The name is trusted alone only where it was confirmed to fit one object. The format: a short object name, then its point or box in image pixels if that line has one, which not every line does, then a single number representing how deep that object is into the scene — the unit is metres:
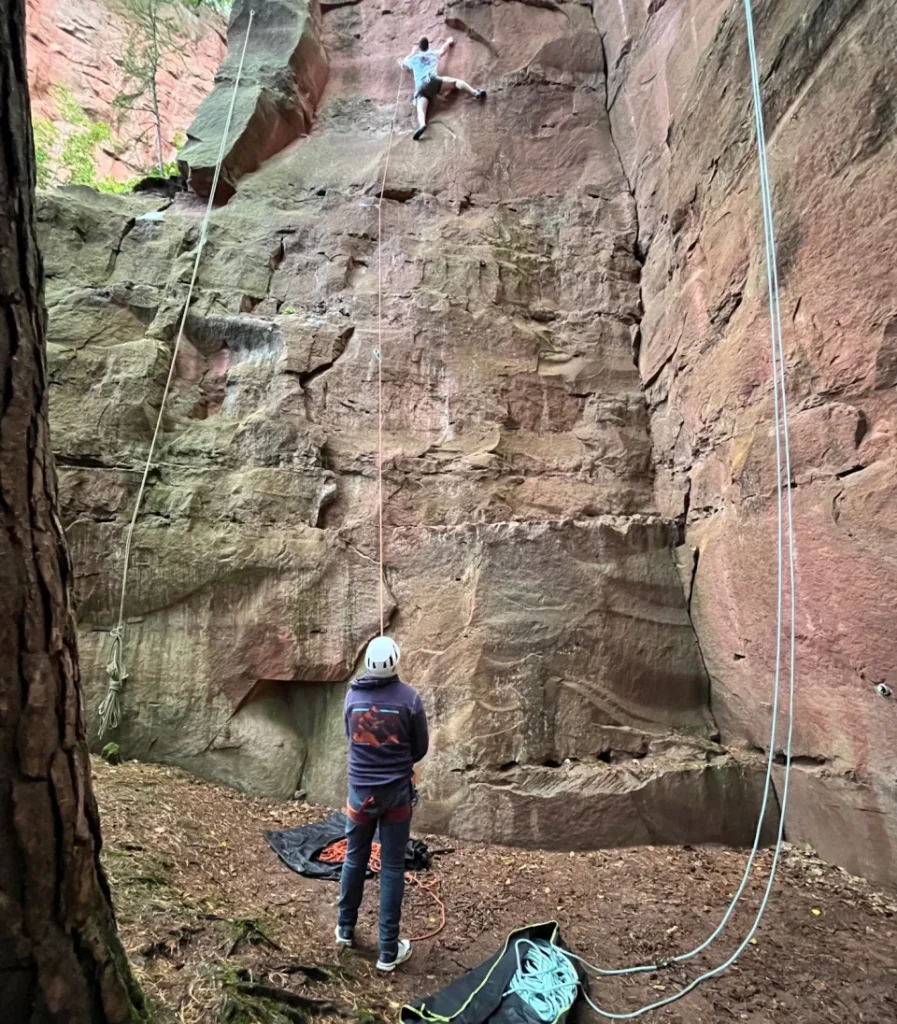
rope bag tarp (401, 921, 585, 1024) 2.60
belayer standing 2.98
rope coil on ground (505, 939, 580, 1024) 2.69
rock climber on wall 7.89
